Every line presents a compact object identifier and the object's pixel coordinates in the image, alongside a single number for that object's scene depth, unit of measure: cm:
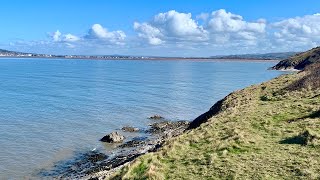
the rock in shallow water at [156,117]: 4819
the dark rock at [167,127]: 4063
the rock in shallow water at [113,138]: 3599
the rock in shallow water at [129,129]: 4117
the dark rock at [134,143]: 3463
